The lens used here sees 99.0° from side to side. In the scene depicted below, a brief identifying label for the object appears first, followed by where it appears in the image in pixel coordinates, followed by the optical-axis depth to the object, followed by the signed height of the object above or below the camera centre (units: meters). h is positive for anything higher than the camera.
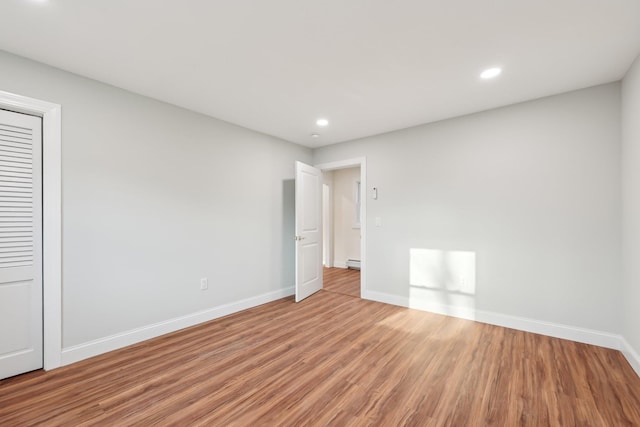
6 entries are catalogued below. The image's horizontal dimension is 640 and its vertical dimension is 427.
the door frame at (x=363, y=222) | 4.25 -0.12
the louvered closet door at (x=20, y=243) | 2.12 -0.23
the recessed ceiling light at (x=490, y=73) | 2.37 +1.26
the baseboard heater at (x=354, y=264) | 6.53 -1.19
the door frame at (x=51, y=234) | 2.25 -0.16
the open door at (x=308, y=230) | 4.14 -0.26
